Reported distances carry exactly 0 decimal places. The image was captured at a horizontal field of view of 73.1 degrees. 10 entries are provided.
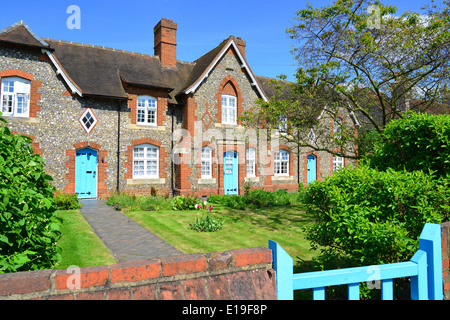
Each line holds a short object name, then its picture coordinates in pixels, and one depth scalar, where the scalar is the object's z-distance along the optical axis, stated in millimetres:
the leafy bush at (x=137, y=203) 14360
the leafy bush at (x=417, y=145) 4238
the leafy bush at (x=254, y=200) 16228
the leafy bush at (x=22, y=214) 2961
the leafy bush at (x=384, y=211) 3742
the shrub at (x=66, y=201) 13812
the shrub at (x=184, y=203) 14867
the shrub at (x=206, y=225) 10492
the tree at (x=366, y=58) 11117
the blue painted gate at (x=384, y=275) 2510
